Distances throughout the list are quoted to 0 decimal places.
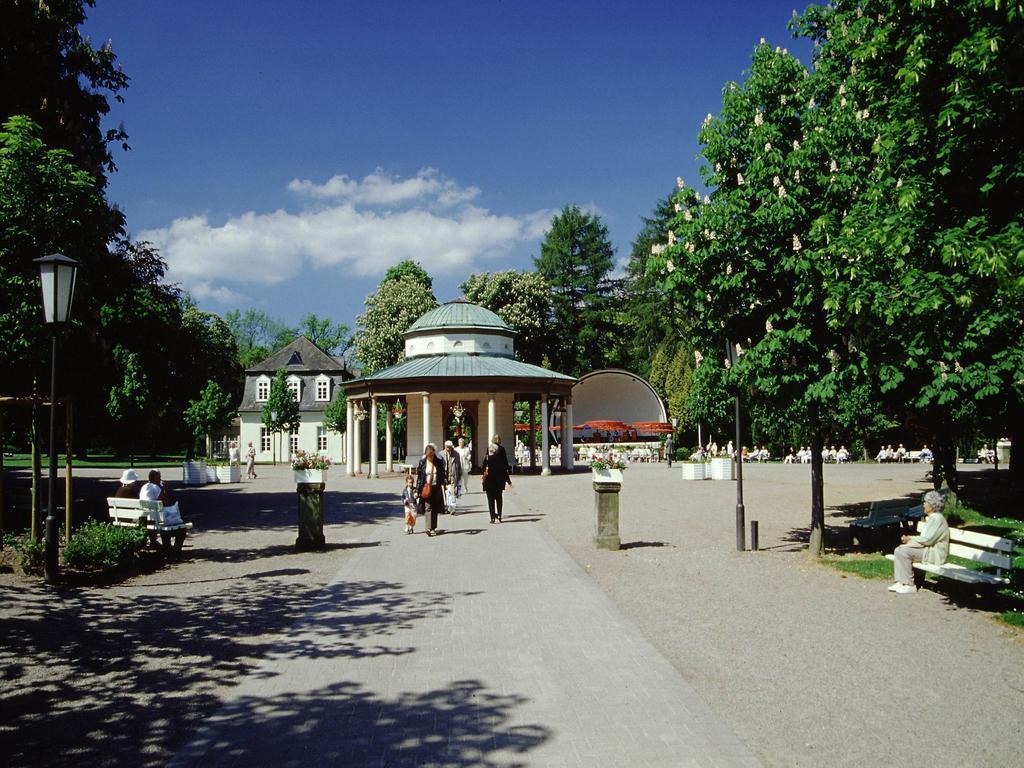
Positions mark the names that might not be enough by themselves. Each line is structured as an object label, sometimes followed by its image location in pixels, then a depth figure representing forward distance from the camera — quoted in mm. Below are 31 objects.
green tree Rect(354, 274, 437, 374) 55531
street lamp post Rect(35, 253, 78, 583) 10492
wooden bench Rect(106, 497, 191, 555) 12664
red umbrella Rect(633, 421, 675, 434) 52562
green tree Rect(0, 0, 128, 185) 16828
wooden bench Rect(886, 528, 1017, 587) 8711
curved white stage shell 61091
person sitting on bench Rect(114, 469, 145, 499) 13539
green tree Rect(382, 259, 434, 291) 63250
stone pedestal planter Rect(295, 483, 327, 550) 13914
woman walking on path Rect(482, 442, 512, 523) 17797
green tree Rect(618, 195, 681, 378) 69938
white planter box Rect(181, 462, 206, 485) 33562
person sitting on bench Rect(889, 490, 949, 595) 9727
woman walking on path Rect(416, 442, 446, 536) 15766
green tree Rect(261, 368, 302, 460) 53938
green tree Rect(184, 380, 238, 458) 46594
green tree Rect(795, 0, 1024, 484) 7184
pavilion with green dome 35312
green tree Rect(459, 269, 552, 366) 58625
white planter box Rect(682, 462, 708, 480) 32438
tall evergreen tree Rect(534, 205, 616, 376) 71000
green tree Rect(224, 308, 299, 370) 98625
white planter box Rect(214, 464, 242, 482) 34531
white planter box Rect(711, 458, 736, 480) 33219
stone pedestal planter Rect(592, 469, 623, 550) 13766
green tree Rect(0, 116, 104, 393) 13625
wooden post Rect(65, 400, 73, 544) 12211
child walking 15898
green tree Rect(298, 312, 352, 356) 92250
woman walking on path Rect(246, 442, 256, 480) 37781
